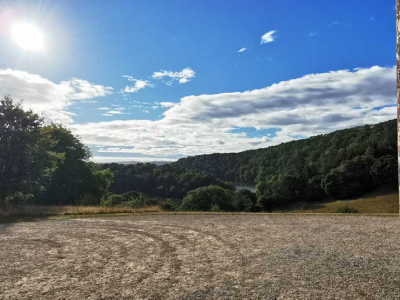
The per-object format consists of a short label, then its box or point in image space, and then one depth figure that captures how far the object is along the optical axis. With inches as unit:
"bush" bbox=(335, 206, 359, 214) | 888.9
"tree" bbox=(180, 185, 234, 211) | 1827.0
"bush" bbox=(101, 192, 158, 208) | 1747.0
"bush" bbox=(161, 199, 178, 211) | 1676.8
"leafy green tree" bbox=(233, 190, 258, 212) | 2316.7
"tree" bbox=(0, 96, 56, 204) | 851.4
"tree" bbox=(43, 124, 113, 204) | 1373.0
